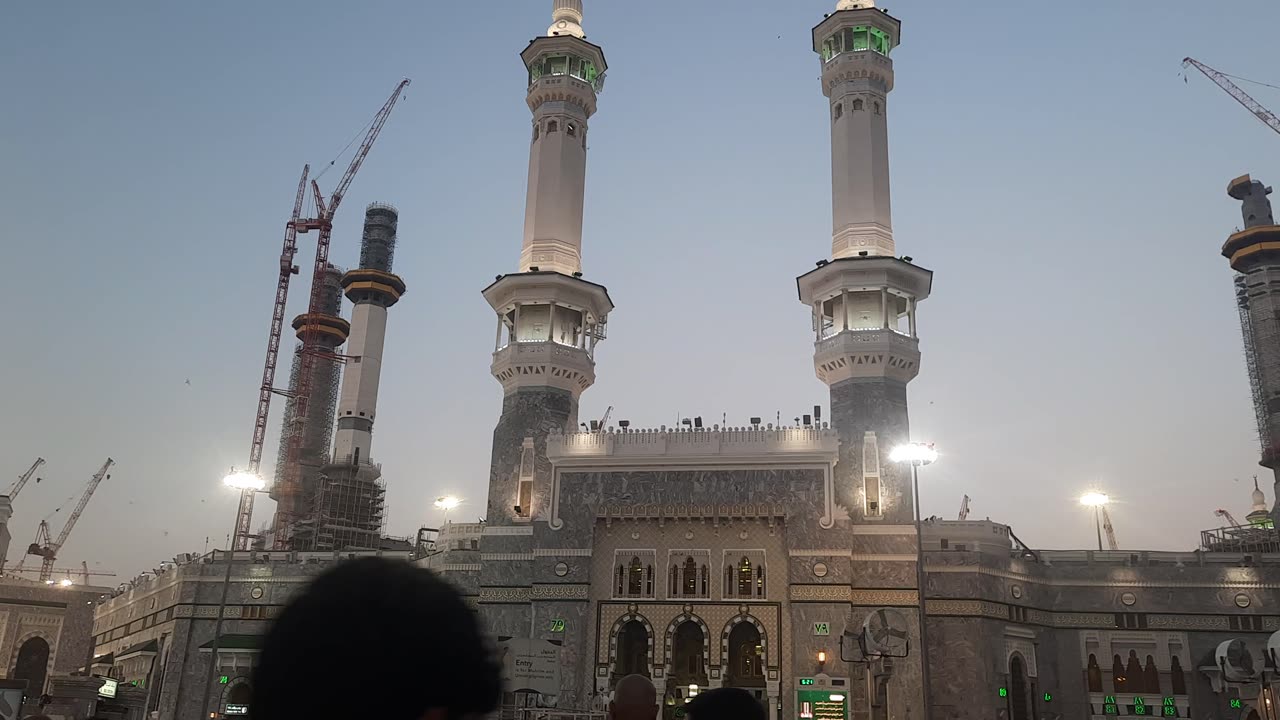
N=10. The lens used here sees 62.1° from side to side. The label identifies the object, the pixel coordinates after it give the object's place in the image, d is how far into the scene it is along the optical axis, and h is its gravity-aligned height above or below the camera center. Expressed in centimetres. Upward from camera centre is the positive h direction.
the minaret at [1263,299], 9056 +3577
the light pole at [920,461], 3199 +780
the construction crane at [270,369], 11356 +3418
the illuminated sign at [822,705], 4544 +33
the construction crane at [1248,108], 11608 +6518
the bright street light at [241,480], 4181 +794
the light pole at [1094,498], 6134 +1236
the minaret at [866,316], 4991 +2055
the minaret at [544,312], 5566 +2139
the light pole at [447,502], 7894 +1399
